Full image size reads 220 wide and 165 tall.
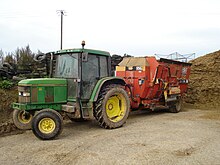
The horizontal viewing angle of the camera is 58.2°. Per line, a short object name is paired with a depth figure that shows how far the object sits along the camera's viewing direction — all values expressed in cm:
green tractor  441
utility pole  1931
